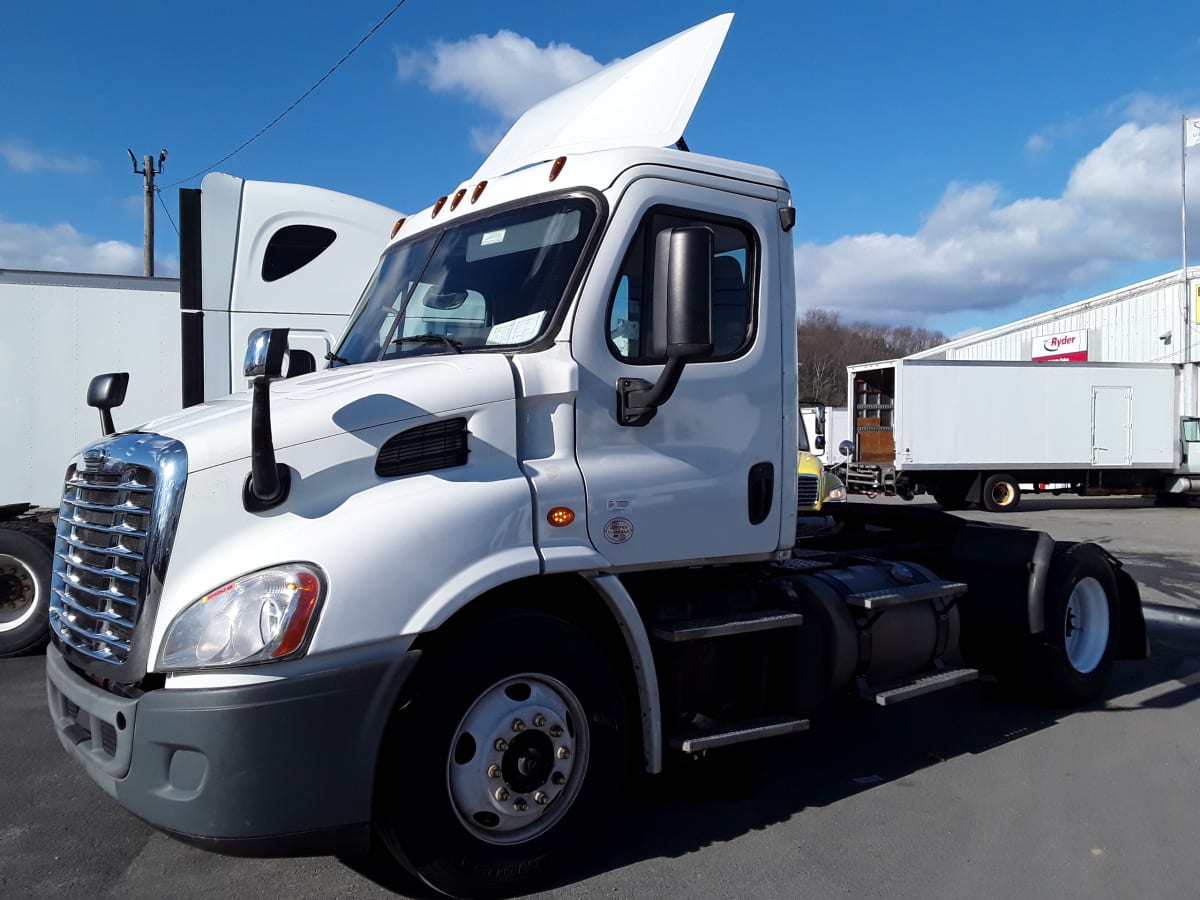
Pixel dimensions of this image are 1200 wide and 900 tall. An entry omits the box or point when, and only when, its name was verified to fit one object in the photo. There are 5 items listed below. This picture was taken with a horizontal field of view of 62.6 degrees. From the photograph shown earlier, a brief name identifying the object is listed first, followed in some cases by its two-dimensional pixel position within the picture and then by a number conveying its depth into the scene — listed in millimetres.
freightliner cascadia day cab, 3072
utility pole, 27281
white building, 31469
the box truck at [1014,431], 20703
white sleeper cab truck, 8258
